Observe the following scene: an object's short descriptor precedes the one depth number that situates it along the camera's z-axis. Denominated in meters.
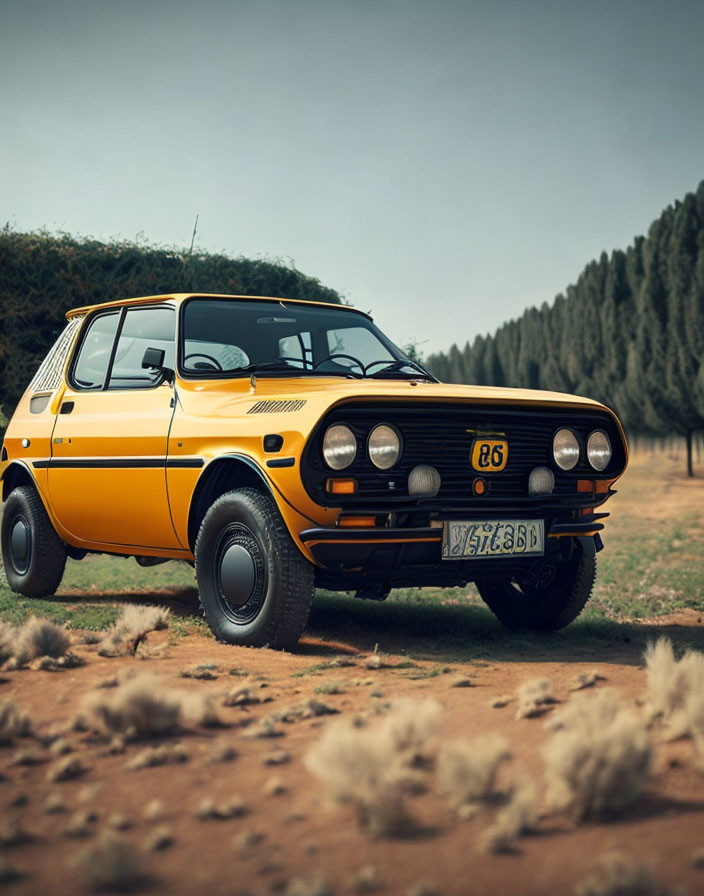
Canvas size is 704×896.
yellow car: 5.26
